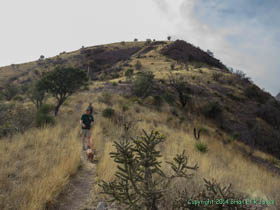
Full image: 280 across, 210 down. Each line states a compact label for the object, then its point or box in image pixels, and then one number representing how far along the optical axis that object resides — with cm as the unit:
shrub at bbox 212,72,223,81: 3095
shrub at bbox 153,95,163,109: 1729
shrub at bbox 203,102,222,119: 1855
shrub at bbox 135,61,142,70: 3737
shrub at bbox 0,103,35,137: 619
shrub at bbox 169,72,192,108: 1920
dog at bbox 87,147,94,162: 480
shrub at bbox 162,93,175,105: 1839
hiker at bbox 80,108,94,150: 616
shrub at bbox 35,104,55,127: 749
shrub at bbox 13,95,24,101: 1862
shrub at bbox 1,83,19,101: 2181
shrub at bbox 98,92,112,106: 1518
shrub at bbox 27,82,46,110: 1191
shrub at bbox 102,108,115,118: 1056
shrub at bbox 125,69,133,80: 2596
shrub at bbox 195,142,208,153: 720
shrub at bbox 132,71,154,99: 1839
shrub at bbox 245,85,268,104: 2770
